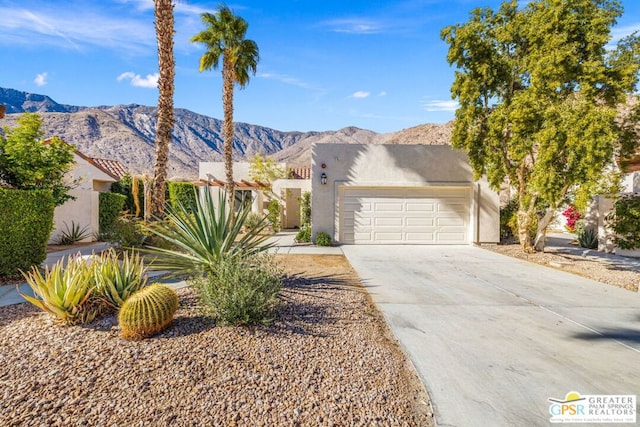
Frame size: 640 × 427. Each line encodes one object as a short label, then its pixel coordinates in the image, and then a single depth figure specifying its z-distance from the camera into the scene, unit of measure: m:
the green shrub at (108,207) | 13.84
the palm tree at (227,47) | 14.89
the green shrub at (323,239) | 12.49
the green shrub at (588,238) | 12.66
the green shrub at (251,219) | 15.49
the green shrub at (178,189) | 19.72
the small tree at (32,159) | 7.83
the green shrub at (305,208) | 16.64
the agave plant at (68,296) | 4.24
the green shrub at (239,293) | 4.10
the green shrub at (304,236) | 13.53
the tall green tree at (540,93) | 8.22
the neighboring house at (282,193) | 19.69
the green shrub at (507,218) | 13.11
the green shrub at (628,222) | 8.44
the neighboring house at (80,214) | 11.96
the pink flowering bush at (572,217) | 14.64
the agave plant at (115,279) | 4.53
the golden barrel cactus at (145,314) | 3.74
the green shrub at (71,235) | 12.11
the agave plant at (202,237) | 5.32
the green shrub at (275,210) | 17.78
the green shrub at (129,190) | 19.90
